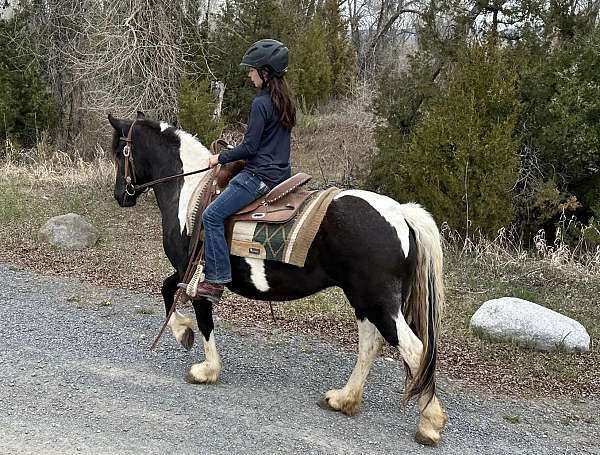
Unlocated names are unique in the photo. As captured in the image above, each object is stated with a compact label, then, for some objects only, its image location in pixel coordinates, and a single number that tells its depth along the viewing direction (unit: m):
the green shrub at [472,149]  8.03
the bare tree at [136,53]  12.80
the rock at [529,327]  5.65
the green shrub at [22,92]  15.14
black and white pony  4.10
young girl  4.27
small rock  8.95
